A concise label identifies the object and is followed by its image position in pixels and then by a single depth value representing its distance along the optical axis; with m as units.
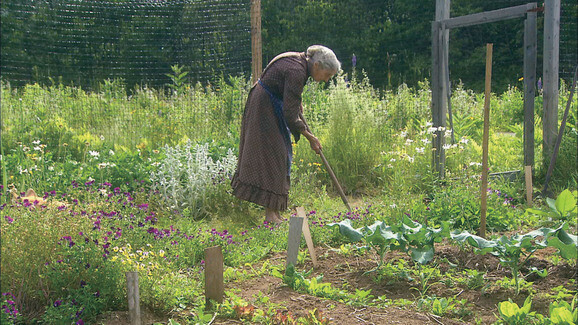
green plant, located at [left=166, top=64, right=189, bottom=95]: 8.77
